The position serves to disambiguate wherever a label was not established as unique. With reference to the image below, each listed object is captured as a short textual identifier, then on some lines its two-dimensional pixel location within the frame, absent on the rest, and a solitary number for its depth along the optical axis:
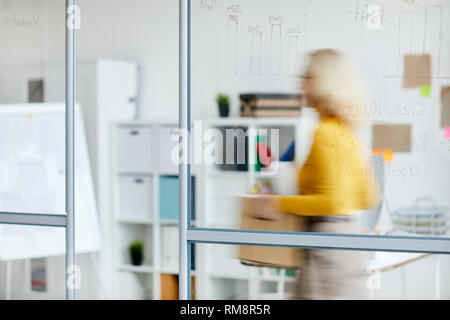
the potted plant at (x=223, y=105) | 4.29
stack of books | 3.83
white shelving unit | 4.11
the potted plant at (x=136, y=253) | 4.60
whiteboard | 4.19
